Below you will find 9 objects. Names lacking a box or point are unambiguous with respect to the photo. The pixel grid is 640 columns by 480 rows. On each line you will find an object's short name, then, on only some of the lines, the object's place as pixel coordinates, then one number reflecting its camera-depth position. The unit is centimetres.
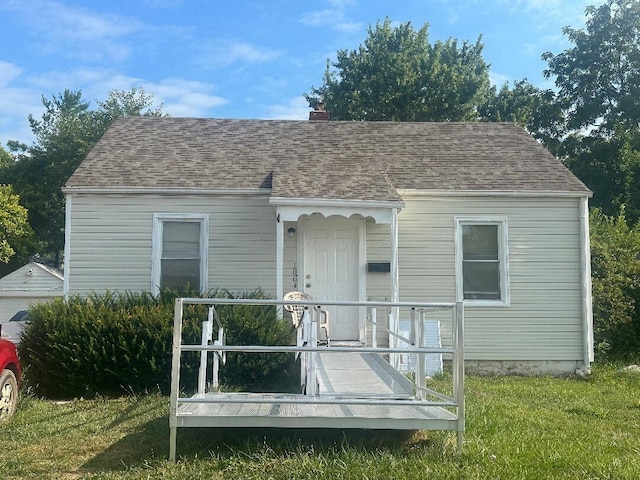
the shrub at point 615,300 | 1310
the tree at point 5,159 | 3663
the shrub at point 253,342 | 855
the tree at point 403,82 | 2711
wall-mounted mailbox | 1091
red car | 671
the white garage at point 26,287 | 2611
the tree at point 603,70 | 2716
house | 1094
